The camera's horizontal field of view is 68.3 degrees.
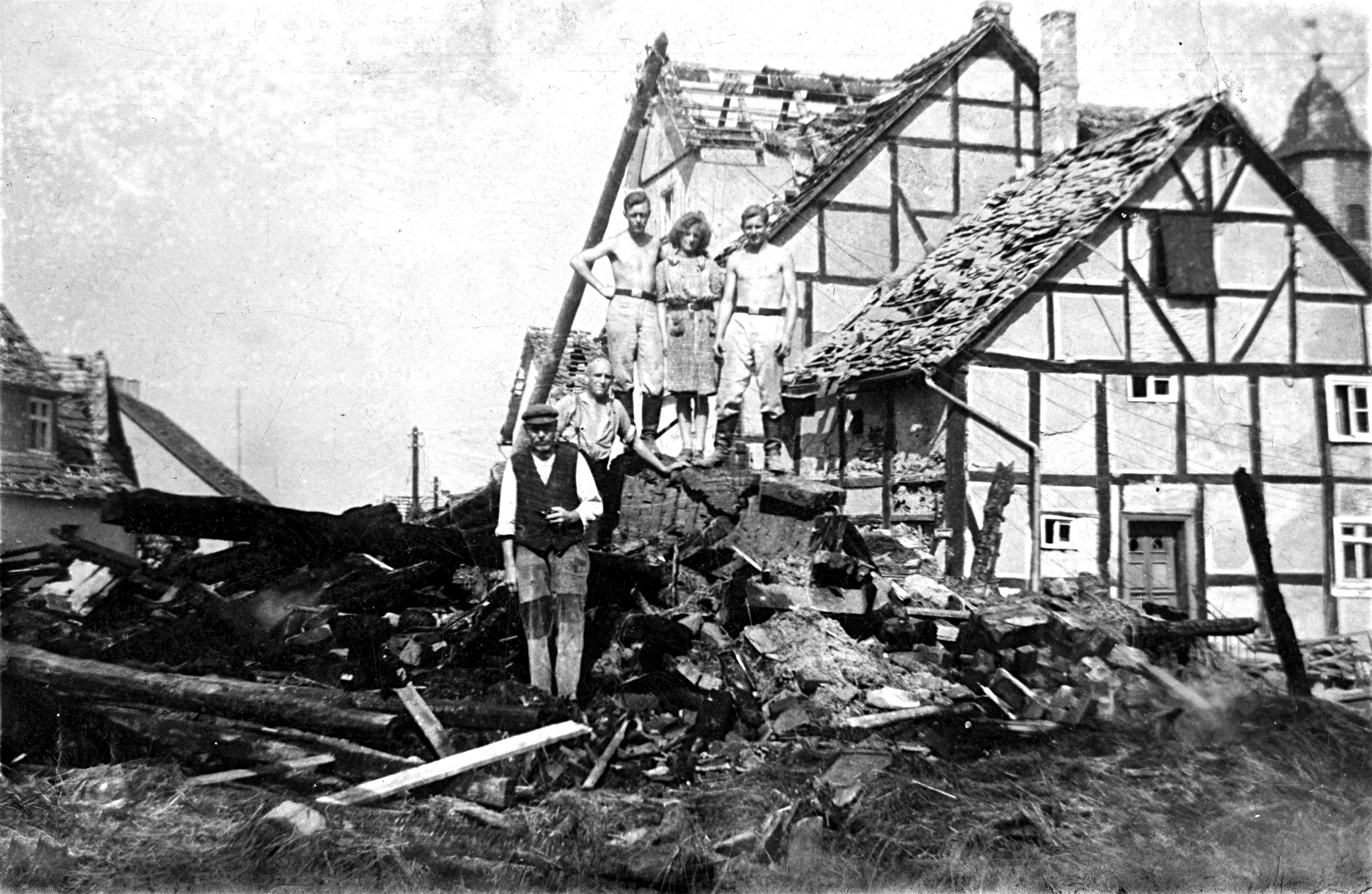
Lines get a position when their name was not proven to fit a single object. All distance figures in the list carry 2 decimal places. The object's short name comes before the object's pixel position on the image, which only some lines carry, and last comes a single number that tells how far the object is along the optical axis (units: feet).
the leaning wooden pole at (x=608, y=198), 25.95
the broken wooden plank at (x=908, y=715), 19.19
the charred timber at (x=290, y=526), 19.97
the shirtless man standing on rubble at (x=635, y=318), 24.90
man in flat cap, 18.03
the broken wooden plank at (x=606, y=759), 16.69
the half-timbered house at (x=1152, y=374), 34.06
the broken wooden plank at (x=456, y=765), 15.38
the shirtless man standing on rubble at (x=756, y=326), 26.35
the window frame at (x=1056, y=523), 36.45
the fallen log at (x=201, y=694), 16.42
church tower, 43.16
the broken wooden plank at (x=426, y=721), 16.46
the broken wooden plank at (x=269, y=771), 15.96
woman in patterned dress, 26.08
